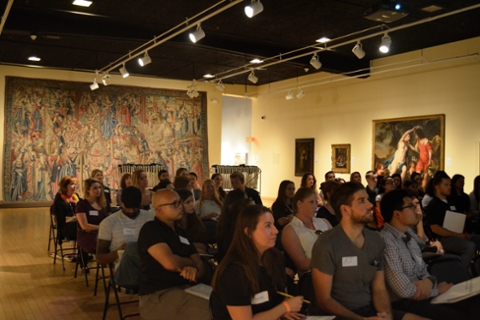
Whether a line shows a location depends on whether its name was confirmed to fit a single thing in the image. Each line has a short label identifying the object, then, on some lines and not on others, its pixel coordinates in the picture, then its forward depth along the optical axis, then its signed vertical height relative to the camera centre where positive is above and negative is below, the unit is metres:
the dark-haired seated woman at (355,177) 9.70 -0.31
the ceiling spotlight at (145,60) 10.71 +2.18
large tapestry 15.77 +0.92
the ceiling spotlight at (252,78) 12.63 +2.14
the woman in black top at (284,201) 6.01 -0.50
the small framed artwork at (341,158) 15.35 +0.11
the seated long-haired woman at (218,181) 8.10 -0.36
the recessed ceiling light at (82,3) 9.26 +2.99
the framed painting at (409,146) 12.59 +0.45
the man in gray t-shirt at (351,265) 2.83 -0.61
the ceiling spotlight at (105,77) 13.02 +2.18
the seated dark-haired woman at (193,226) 4.75 -0.66
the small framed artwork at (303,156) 16.86 +0.18
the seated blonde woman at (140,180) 7.58 -0.33
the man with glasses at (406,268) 3.17 -0.71
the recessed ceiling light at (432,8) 9.09 +2.92
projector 7.84 +2.46
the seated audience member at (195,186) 8.30 -0.47
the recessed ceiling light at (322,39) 11.54 +2.90
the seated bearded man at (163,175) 8.66 -0.28
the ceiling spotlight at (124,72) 12.51 +2.24
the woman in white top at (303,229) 3.89 -0.59
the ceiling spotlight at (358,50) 9.70 +2.22
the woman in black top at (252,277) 2.40 -0.59
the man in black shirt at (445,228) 5.82 -0.81
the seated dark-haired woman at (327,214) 5.54 -0.60
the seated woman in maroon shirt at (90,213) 5.68 -0.67
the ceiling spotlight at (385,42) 8.86 +2.19
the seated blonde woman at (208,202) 6.63 -0.58
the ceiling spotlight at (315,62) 11.18 +2.28
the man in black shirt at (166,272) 3.24 -0.78
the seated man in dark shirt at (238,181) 7.41 -0.32
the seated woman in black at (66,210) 6.67 -0.75
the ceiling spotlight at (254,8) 7.03 +2.20
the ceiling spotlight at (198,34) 8.49 +2.19
